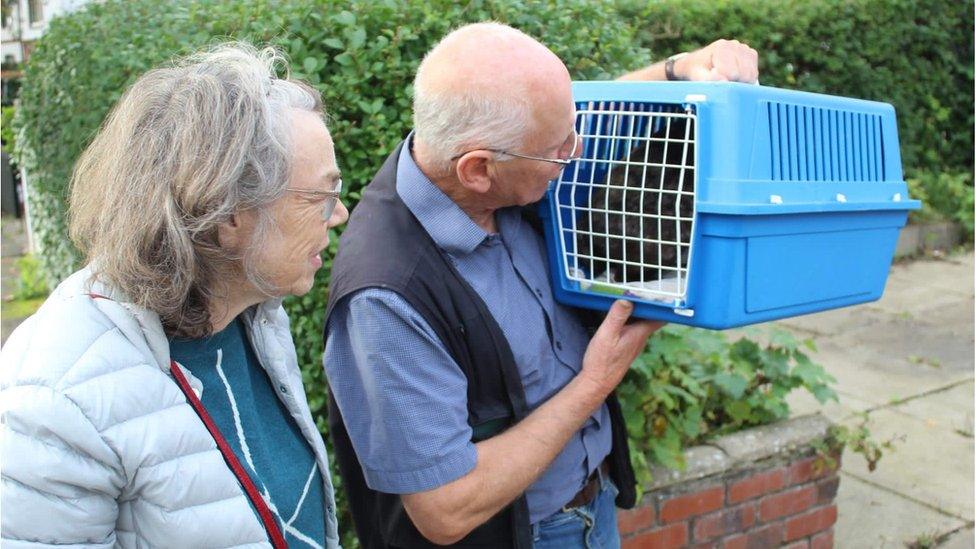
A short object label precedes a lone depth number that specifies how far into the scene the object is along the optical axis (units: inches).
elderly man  66.3
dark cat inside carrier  70.5
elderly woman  51.7
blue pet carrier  66.6
